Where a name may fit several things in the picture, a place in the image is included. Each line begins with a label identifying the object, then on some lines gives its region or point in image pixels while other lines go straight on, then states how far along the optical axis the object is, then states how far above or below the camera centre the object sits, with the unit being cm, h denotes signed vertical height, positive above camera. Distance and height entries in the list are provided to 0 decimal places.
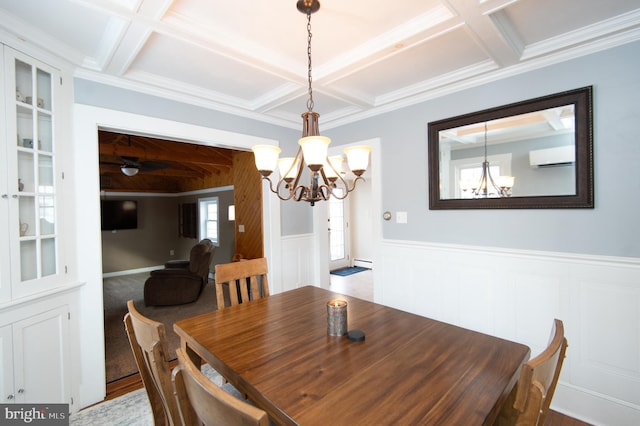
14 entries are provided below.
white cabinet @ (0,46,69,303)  172 +25
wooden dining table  92 -65
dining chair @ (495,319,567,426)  73 -49
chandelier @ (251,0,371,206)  146 +30
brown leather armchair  444 -116
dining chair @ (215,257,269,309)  208 -49
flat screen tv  693 +2
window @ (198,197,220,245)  681 -15
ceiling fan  437 +78
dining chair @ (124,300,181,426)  102 -54
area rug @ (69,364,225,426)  197 -145
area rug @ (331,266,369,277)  634 -140
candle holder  146 -57
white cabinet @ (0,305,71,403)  171 -92
